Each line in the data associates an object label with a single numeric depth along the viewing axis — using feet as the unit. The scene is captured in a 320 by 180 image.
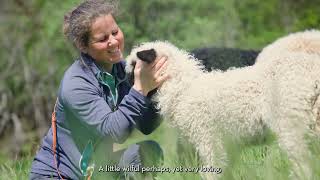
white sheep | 31.22
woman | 30.91
